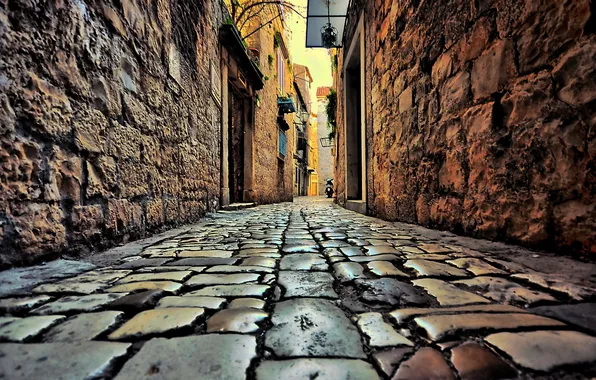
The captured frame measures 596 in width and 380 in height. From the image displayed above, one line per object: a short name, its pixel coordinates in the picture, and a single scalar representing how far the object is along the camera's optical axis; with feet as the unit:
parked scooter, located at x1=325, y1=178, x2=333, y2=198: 66.95
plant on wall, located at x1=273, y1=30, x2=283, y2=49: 35.91
